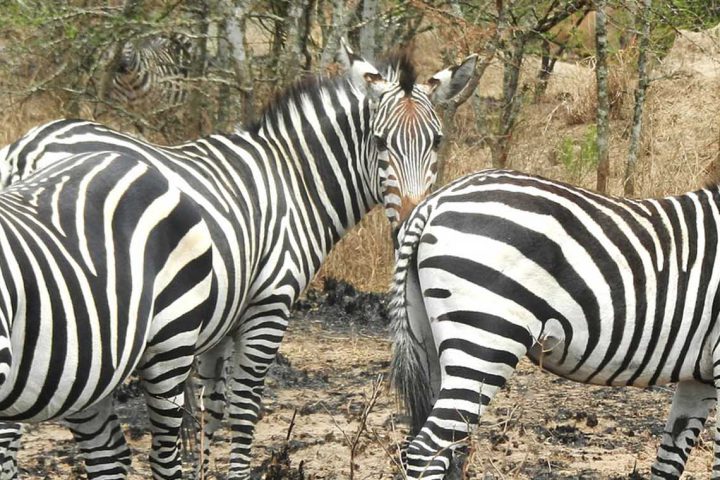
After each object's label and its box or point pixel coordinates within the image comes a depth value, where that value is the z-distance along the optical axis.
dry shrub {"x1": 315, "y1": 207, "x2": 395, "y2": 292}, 19.23
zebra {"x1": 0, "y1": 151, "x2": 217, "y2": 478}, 6.70
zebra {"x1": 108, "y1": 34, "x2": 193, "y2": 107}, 26.73
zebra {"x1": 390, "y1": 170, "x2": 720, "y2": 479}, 8.55
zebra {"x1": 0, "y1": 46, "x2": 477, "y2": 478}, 10.59
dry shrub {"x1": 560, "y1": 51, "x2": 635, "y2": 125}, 26.34
